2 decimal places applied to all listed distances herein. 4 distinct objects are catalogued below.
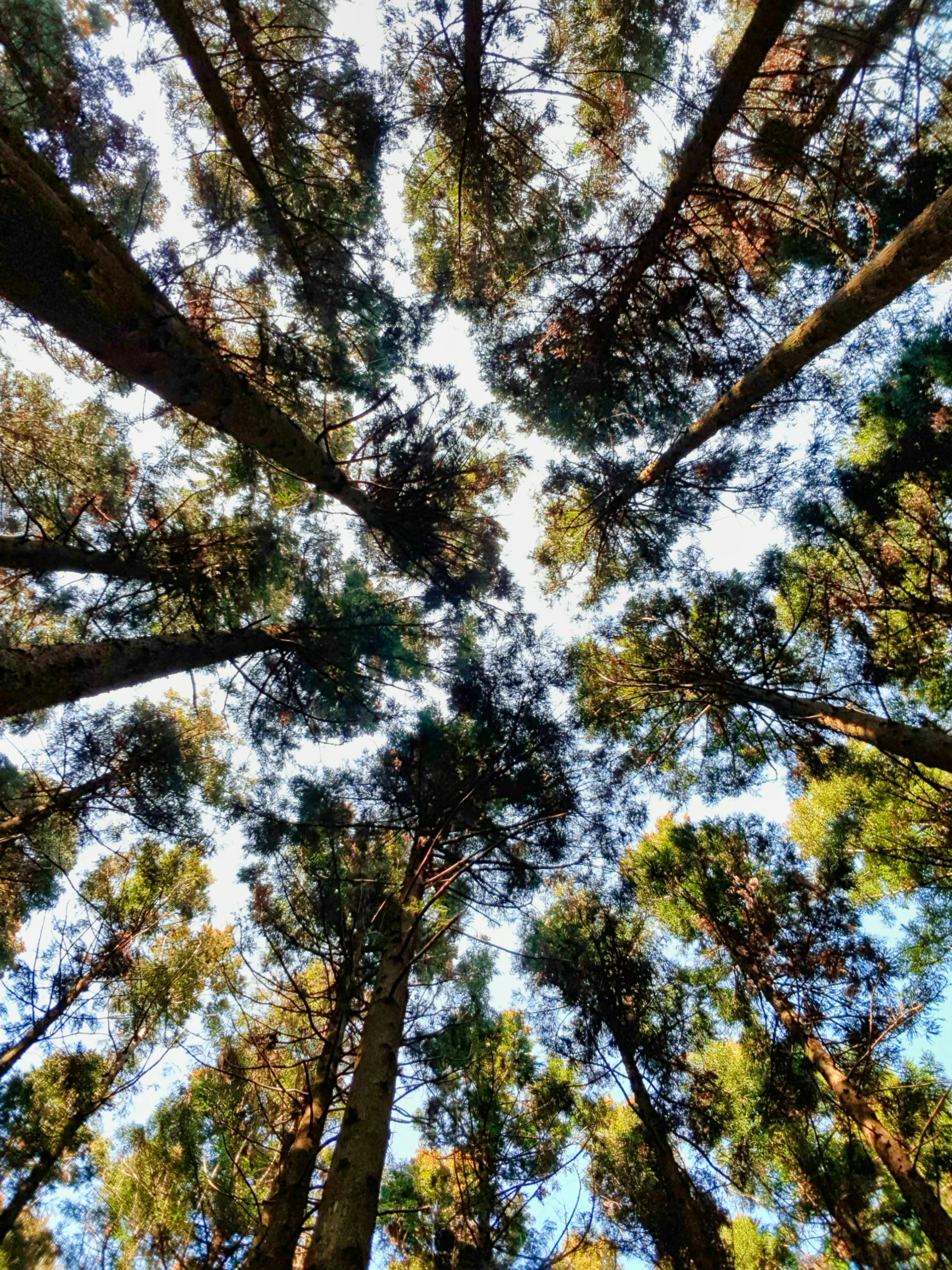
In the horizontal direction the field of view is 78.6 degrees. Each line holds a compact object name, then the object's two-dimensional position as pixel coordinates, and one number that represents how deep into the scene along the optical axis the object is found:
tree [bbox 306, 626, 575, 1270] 5.15
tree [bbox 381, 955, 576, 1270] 6.70
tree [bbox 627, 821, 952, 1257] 6.19
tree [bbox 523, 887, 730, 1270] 6.12
